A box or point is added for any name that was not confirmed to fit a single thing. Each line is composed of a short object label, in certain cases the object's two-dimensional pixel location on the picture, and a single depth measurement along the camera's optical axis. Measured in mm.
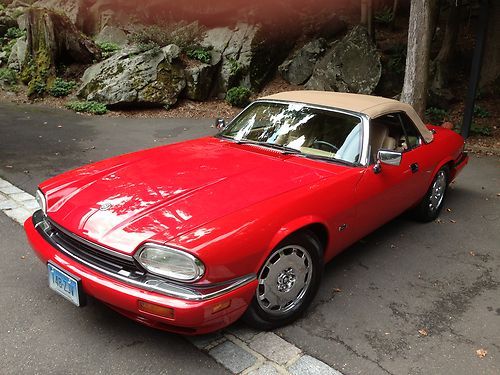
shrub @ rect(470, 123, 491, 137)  9234
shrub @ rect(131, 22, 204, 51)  12773
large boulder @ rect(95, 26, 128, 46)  16016
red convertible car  2412
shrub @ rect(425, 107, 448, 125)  10048
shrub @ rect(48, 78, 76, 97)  11484
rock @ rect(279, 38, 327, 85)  13141
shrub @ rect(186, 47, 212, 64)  12750
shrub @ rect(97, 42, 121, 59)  13648
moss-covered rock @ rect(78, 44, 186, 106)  11008
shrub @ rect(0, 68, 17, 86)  12000
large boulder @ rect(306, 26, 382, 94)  11672
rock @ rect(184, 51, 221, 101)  12016
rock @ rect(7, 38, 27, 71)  12148
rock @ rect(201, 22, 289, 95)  12880
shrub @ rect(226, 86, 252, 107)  12008
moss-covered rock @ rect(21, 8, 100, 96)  11734
